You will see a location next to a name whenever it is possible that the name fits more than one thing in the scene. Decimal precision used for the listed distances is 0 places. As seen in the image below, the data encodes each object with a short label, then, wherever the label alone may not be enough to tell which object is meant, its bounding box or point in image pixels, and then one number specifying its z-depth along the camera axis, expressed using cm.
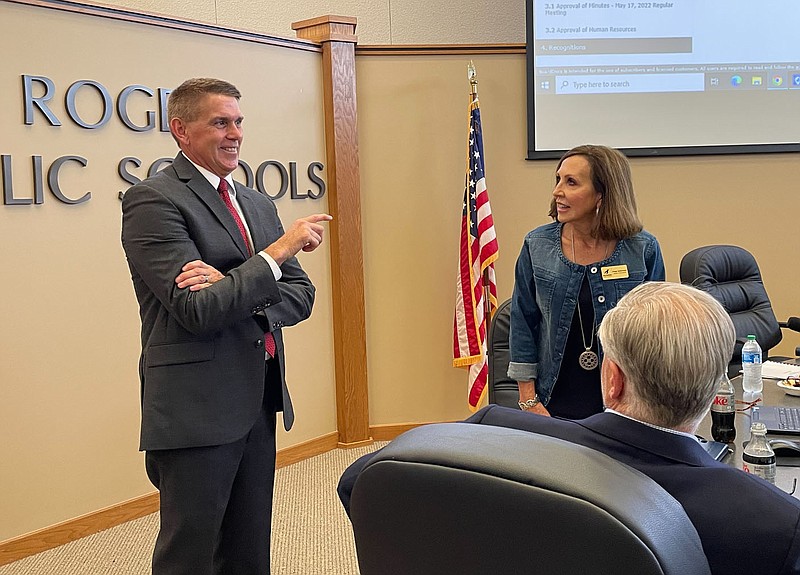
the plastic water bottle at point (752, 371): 254
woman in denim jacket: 265
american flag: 452
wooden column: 446
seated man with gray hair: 116
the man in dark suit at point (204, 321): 222
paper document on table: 280
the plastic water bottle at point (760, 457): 179
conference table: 184
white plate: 257
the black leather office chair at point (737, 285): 376
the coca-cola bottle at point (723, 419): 210
